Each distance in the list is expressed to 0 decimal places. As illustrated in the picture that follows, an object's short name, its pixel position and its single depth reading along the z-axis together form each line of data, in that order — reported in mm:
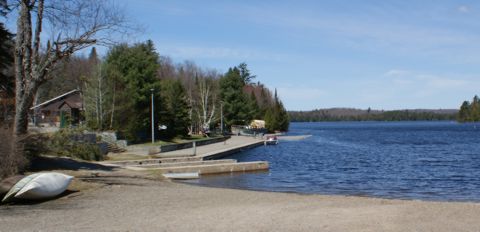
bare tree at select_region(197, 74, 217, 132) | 81875
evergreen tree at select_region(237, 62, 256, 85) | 152750
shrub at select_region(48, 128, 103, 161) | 28855
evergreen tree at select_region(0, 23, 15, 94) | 27228
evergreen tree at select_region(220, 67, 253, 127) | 95438
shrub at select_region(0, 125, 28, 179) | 15587
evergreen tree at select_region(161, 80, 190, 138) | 58094
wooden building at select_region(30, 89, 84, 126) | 50094
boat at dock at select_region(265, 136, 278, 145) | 73125
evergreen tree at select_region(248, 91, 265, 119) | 104650
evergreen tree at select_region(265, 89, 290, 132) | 116188
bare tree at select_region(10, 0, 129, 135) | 17297
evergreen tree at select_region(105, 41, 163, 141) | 47647
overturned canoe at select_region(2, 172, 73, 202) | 13398
